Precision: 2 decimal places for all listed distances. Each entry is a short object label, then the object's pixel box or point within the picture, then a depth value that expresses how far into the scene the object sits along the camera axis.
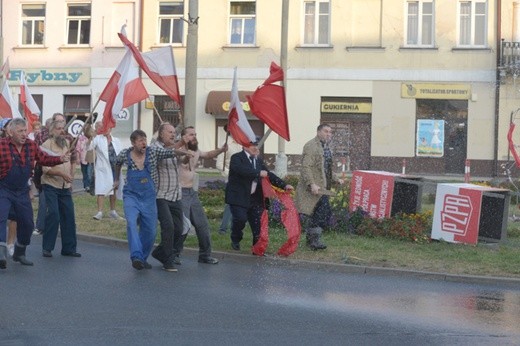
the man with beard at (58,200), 11.98
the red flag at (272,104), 12.33
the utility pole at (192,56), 14.44
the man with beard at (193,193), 11.59
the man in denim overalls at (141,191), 10.97
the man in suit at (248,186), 12.43
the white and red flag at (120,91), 12.77
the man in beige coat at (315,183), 12.78
